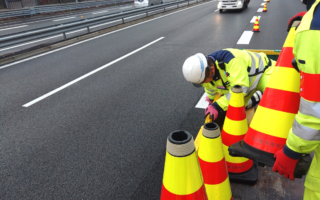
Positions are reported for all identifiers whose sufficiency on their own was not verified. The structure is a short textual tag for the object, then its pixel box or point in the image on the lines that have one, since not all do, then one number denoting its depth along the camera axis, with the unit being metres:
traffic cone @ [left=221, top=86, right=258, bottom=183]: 2.28
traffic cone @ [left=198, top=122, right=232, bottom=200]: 1.77
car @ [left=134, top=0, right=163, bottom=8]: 22.09
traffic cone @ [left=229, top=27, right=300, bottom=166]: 1.68
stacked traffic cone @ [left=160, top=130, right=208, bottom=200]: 1.28
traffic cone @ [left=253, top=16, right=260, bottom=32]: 9.75
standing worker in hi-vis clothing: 1.13
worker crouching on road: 2.84
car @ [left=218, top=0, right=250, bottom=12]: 15.58
